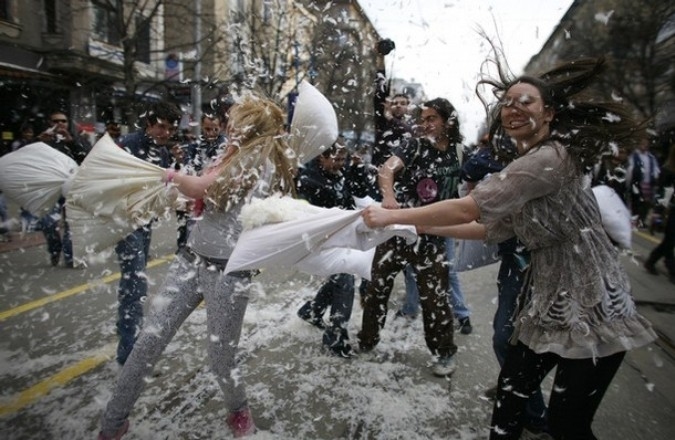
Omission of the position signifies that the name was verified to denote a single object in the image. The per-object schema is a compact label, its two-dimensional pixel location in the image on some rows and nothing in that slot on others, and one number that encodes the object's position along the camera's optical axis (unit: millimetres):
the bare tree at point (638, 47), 11539
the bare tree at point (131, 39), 12344
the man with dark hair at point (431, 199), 3215
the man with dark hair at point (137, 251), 3111
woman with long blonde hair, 2178
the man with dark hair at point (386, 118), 3877
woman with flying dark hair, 1714
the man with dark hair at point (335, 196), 3373
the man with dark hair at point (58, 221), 5336
